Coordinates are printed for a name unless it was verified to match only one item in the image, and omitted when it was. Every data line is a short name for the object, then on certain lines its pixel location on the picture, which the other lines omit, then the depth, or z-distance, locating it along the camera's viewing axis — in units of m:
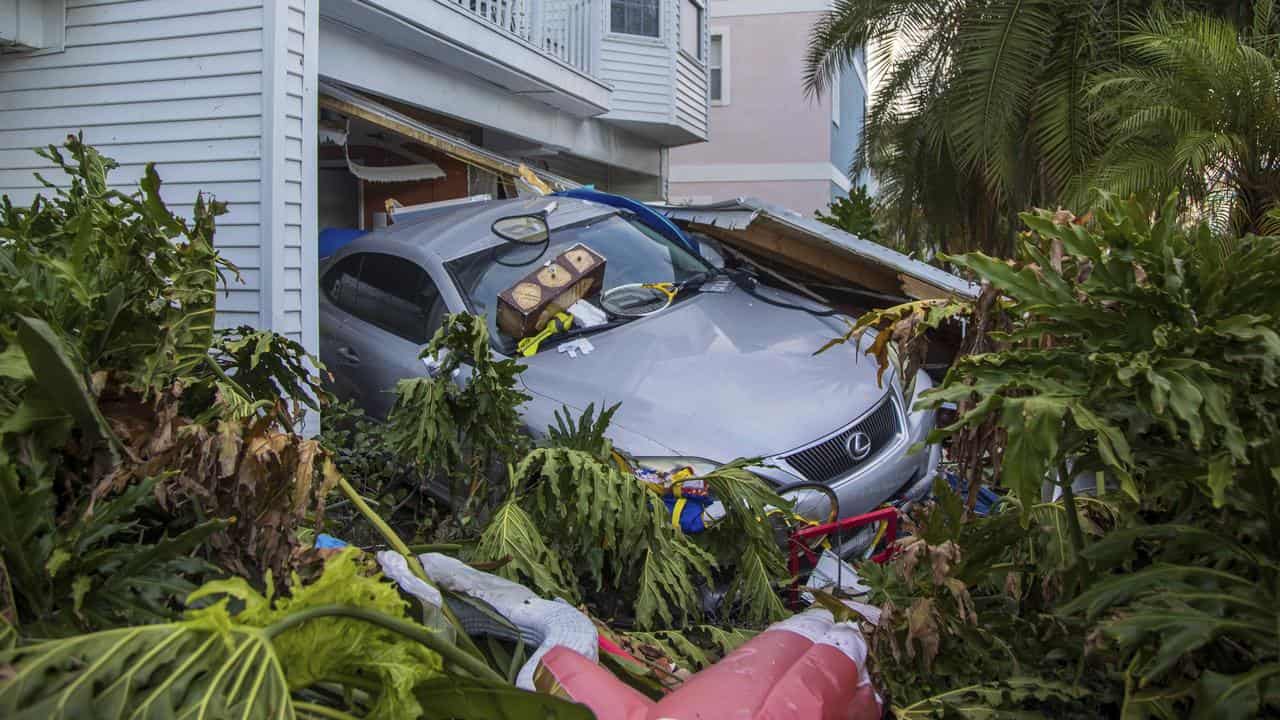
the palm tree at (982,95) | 9.84
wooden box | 5.12
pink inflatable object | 2.14
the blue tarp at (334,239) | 6.61
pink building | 21.36
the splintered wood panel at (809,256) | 6.19
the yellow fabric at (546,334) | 4.98
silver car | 4.38
